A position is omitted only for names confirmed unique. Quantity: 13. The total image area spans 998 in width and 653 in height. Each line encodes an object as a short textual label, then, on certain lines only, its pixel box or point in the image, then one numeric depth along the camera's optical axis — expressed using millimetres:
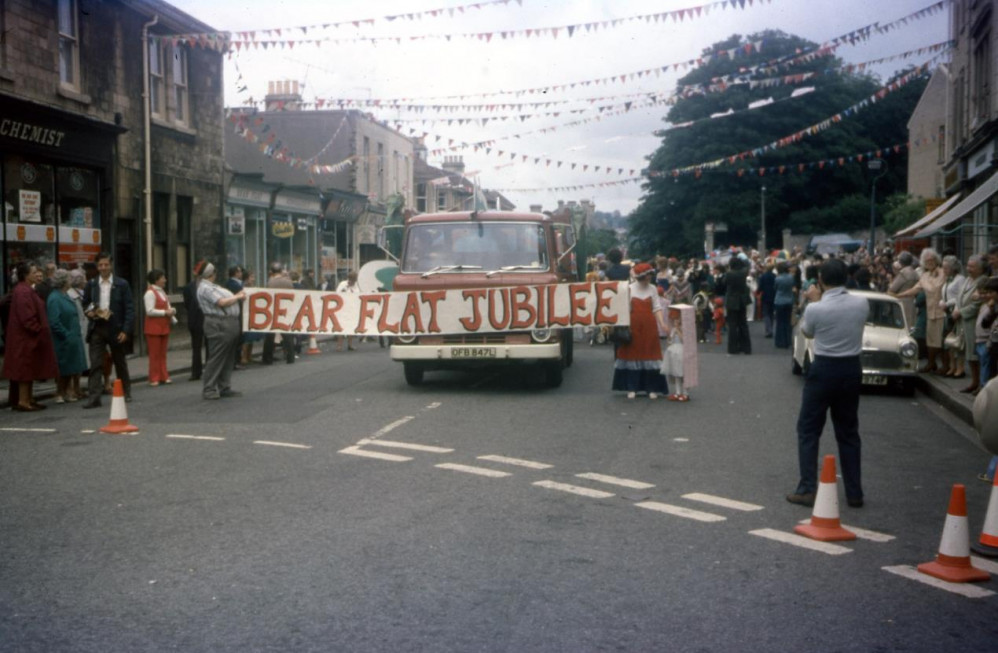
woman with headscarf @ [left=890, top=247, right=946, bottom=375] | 15703
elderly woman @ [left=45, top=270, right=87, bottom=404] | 13680
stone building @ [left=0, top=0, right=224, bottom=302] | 18422
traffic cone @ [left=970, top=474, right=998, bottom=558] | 6234
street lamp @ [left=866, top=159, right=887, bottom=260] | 29755
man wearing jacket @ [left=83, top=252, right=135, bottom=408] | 13605
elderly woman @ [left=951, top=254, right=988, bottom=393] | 13383
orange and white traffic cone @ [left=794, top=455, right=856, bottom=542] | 6641
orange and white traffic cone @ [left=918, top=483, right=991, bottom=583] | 5754
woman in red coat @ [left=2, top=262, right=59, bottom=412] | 13094
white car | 14555
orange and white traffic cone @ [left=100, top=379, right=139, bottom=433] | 11070
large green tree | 54781
